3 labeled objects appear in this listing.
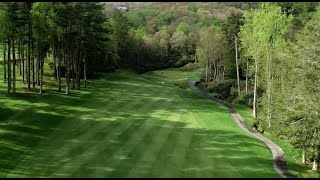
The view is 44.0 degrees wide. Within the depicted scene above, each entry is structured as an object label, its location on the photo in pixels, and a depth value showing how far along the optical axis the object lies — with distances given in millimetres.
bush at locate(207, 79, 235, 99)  70125
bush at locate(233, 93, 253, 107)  61747
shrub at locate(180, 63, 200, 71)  124431
